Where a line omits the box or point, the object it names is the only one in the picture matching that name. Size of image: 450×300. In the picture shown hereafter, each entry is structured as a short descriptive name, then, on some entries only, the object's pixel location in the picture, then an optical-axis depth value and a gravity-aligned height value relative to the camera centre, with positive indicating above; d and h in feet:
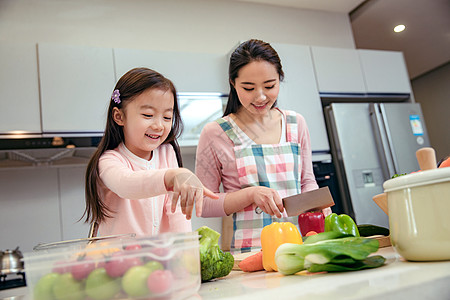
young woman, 4.06 +0.62
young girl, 3.11 +0.57
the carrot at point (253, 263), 2.49 -0.36
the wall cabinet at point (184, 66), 7.95 +3.06
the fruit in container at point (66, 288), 1.47 -0.20
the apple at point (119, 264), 1.48 -0.15
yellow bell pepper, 2.36 -0.23
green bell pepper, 2.41 -0.19
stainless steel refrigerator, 8.57 +0.84
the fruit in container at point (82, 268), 1.49 -0.14
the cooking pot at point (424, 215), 1.81 -0.16
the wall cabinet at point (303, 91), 8.84 +2.37
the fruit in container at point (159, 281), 1.47 -0.23
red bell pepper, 3.10 -0.20
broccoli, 2.12 -0.26
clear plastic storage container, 1.47 -0.16
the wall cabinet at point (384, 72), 9.97 +2.84
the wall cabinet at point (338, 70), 9.40 +2.89
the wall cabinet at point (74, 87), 7.28 +2.65
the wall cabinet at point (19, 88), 7.02 +2.66
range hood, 7.00 +1.53
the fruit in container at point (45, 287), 1.49 -0.19
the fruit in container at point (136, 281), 1.46 -0.21
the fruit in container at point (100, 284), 1.48 -0.21
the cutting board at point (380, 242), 2.72 -0.37
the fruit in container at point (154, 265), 1.49 -0.17
